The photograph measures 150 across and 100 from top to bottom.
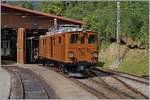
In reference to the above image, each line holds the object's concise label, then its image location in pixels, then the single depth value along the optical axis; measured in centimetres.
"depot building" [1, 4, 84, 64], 2685
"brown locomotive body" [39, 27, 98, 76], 1524
